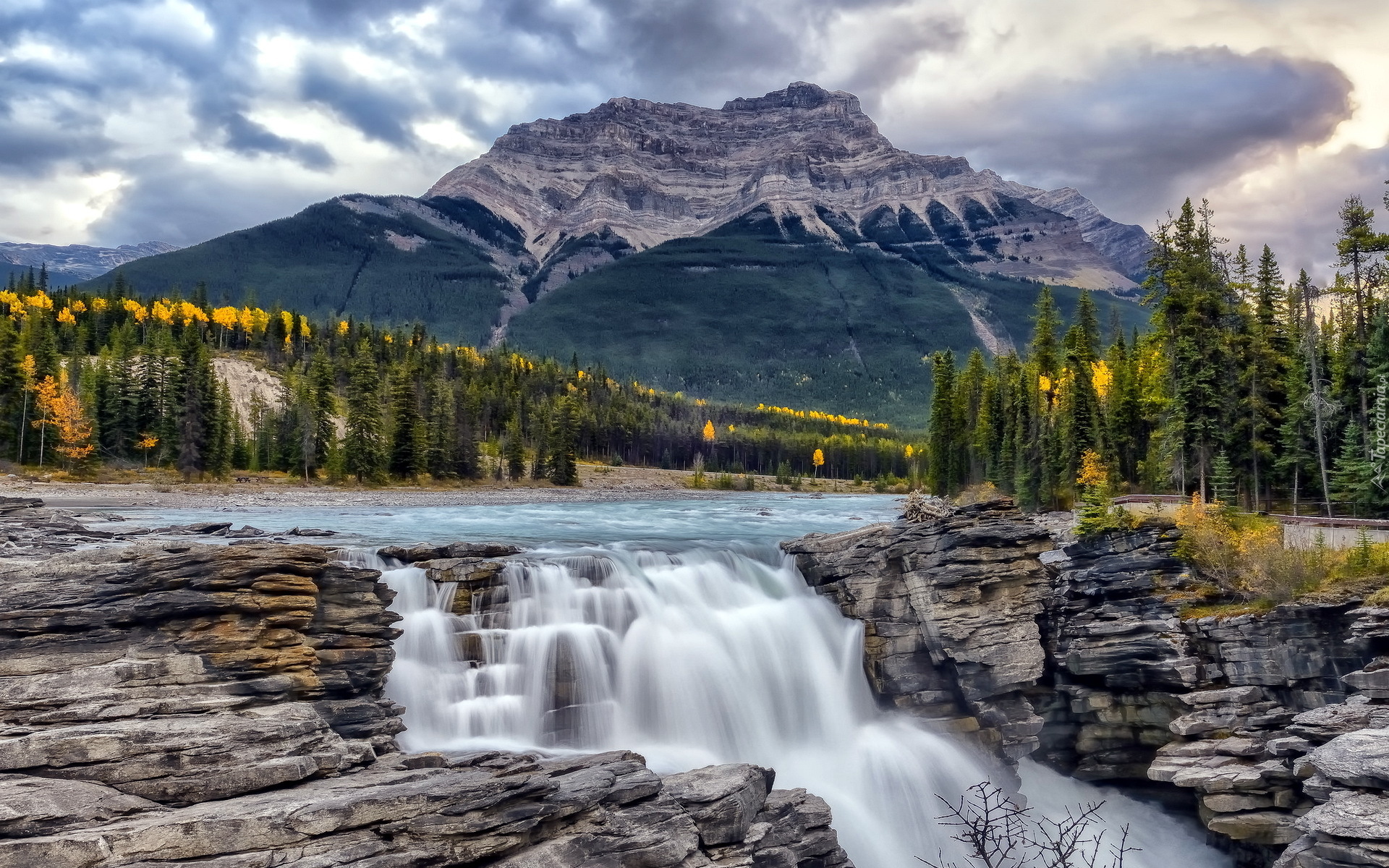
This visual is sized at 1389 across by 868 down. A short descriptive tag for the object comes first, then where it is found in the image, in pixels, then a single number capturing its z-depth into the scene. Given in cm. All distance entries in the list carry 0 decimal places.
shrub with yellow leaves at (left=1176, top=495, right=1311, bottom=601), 2198
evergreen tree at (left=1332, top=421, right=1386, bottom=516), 3162
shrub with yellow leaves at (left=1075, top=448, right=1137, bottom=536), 2606
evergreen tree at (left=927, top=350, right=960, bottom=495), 8231
